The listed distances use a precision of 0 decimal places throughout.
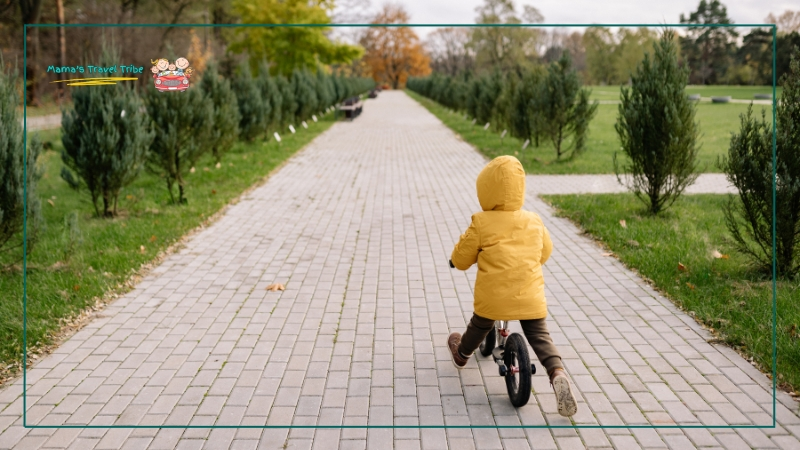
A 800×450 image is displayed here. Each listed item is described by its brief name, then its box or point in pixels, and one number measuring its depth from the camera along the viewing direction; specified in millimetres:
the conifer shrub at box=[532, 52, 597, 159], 13453
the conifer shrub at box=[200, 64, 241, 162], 11680
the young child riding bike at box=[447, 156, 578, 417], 3486
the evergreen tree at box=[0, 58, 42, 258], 5609
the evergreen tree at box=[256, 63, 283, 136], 18016
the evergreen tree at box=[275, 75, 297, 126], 20609
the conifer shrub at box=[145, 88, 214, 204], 8984
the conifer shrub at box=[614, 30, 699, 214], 7680
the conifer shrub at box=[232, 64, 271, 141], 15633
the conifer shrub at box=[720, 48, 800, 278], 5184
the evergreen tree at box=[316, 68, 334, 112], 27875
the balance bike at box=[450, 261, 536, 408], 3479
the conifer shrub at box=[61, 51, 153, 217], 7723
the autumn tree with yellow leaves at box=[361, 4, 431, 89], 82750
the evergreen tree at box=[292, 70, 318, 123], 23250
